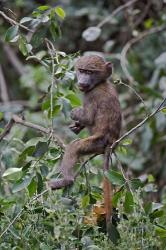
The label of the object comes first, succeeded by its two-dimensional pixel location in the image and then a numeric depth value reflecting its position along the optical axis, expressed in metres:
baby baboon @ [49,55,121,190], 10.27
